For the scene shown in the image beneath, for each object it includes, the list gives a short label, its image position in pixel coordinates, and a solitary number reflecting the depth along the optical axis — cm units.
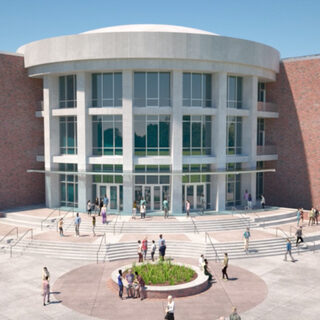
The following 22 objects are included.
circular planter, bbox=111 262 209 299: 1741
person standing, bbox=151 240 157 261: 2244
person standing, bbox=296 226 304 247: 2520
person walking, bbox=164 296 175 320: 1402
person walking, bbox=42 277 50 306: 1663
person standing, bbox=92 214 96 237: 2702
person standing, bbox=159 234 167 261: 2196
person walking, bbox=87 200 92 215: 3150
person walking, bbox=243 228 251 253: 2373
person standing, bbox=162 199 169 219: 3045
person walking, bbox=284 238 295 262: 2278
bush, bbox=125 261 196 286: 1833
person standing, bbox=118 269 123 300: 1717
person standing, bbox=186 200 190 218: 3095
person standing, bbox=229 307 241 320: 1270
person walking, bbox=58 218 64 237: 2633
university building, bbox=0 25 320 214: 3153
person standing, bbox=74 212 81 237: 2673
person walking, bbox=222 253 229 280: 1967
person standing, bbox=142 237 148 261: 2239
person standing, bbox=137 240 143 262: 2158
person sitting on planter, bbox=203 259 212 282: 1942
